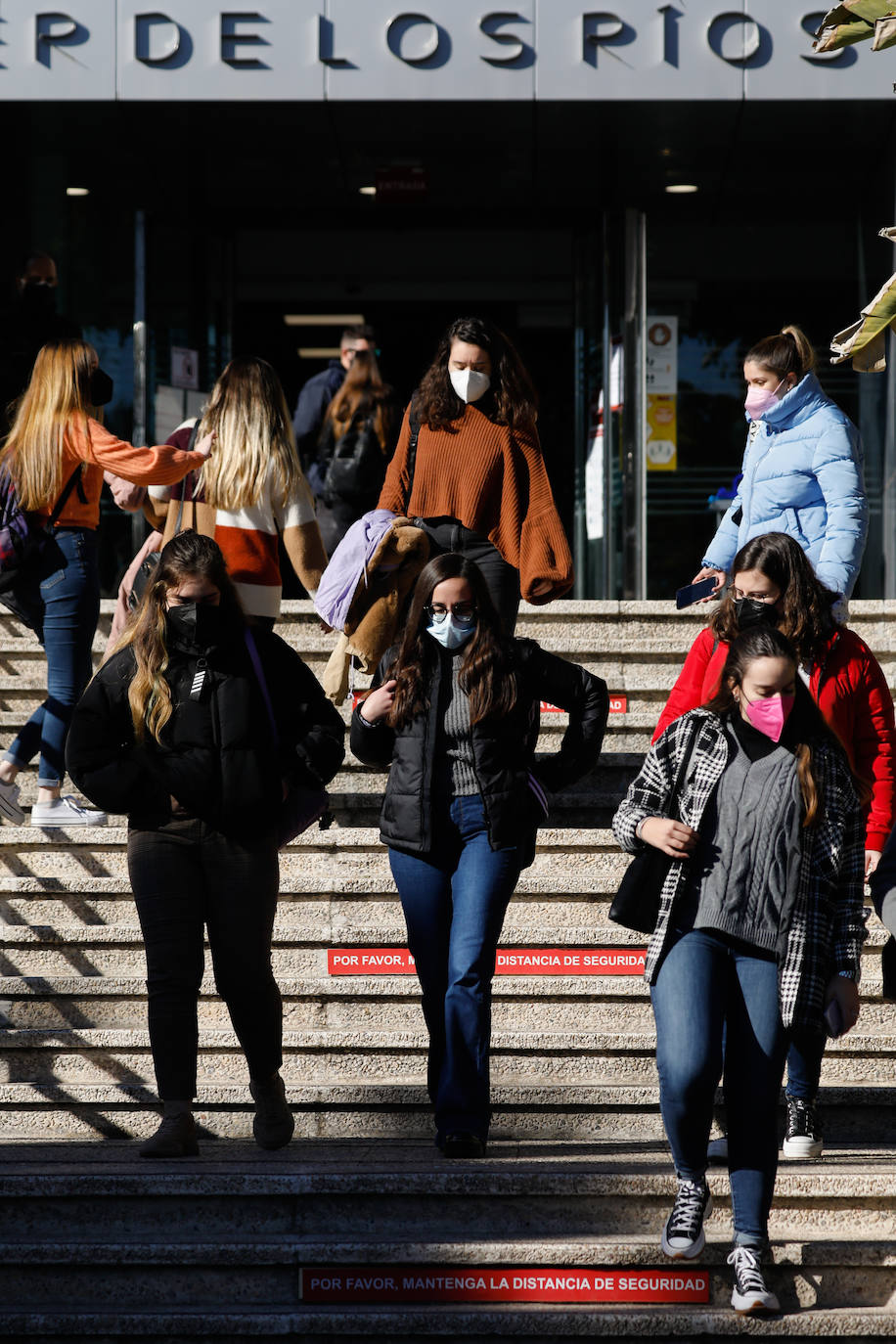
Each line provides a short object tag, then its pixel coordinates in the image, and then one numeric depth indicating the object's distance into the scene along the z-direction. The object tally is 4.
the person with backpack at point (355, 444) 20.36
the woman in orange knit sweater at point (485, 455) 13.09
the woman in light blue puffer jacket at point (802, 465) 12.48
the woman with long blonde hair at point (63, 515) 13.66
